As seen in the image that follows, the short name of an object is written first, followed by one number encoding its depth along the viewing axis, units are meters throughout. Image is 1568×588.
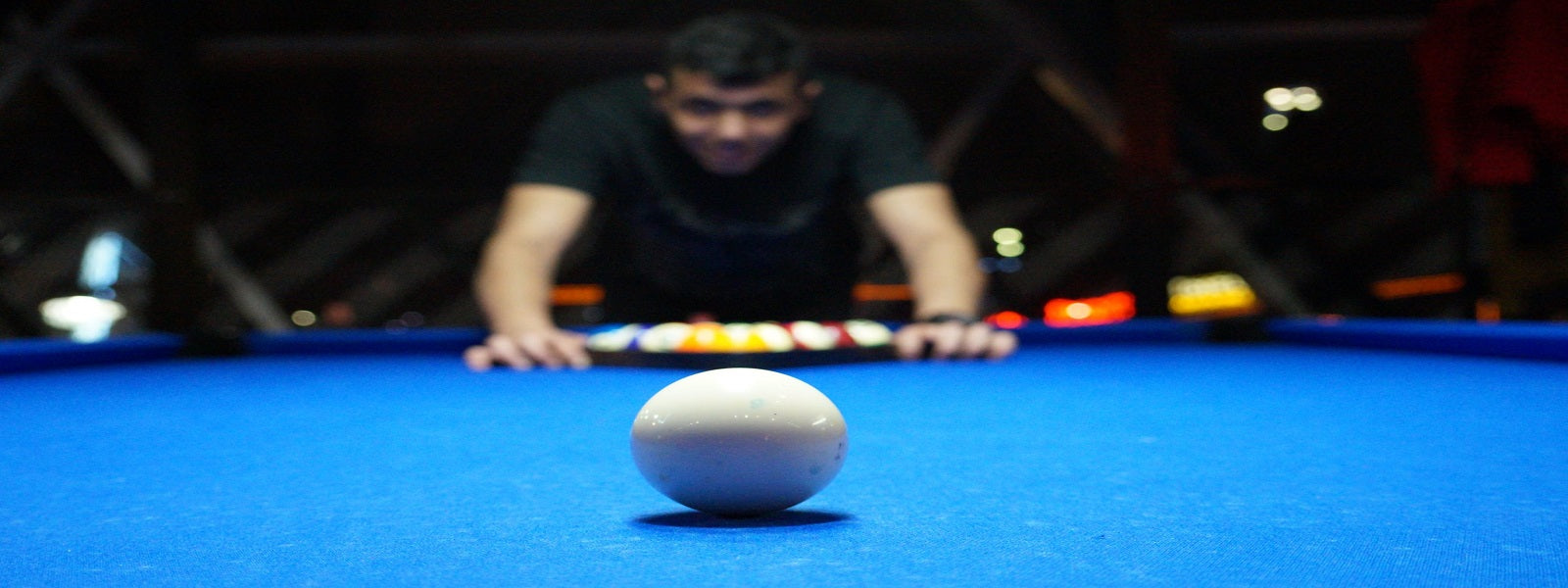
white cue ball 0.81
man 1.81
